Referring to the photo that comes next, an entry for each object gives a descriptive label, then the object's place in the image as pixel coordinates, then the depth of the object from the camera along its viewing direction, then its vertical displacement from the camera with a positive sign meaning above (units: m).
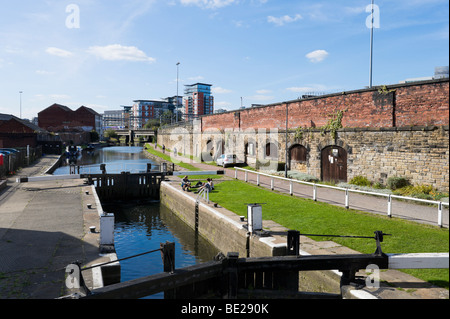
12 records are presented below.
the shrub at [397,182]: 14.72 -1.66
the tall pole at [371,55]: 19.14 +5.40
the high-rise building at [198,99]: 177.00 +22.25
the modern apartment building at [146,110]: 176.43 +16.54
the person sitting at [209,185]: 16.93 -2.19
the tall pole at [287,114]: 24.14 +2.00
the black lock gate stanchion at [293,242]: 7.40 -2.20
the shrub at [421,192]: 12.58 -1.90
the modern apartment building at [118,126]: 183.35 +9.27
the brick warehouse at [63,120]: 93.38 +5.72
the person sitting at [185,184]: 18.75 -2.37
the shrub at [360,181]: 16.81 -1.88
